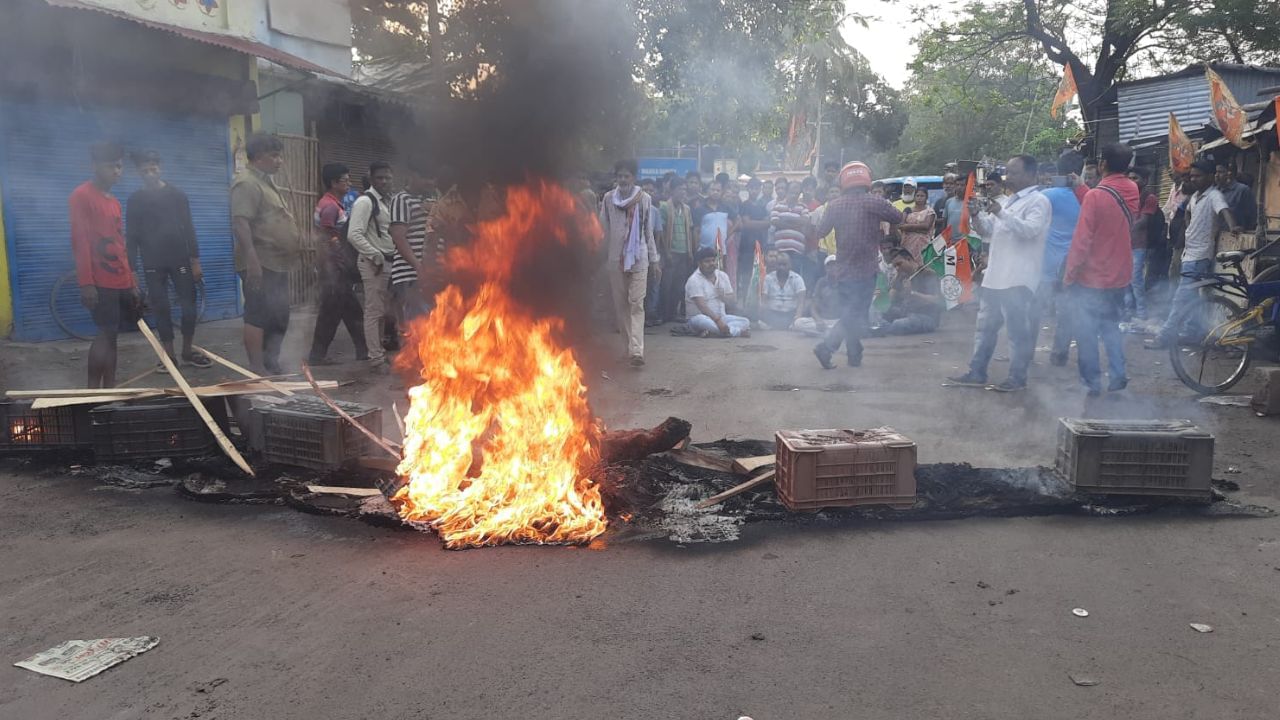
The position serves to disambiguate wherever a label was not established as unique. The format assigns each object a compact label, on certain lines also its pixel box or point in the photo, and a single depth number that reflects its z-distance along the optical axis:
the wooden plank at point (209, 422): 5.45
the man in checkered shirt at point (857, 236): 8.78
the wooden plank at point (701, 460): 5.43
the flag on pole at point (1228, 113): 11.55
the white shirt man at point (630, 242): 9.41
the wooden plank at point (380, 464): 5.36
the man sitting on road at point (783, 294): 13.05
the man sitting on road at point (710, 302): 12.02
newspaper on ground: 3.10
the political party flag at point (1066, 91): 18.42
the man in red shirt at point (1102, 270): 7.16
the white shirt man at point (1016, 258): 7.62
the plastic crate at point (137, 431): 5.67
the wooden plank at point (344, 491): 4.93
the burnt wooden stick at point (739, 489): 4.86
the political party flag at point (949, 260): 13.07
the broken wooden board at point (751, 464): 5.23
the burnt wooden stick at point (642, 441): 5.38
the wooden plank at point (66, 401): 5.67
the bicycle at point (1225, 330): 7.80
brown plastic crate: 4.66
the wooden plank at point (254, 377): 5.97
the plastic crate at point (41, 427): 5.83
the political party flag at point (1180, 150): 13.39
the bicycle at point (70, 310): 10.19
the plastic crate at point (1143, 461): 4.81
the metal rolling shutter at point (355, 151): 15.19
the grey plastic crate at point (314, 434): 5.41
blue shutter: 9.89
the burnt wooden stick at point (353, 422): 5.25
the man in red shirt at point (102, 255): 6.77
